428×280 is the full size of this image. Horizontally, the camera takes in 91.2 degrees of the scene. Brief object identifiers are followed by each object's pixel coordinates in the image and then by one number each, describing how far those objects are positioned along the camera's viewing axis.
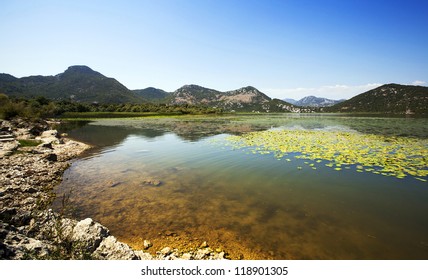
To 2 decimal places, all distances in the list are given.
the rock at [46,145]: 26.41
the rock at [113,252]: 7.05
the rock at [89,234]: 7.34
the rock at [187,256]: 7.74
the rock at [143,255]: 7.65
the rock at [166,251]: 8.04
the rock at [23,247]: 5.79
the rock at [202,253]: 7.83
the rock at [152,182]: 15.75
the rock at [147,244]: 8.54
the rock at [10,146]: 22.74
